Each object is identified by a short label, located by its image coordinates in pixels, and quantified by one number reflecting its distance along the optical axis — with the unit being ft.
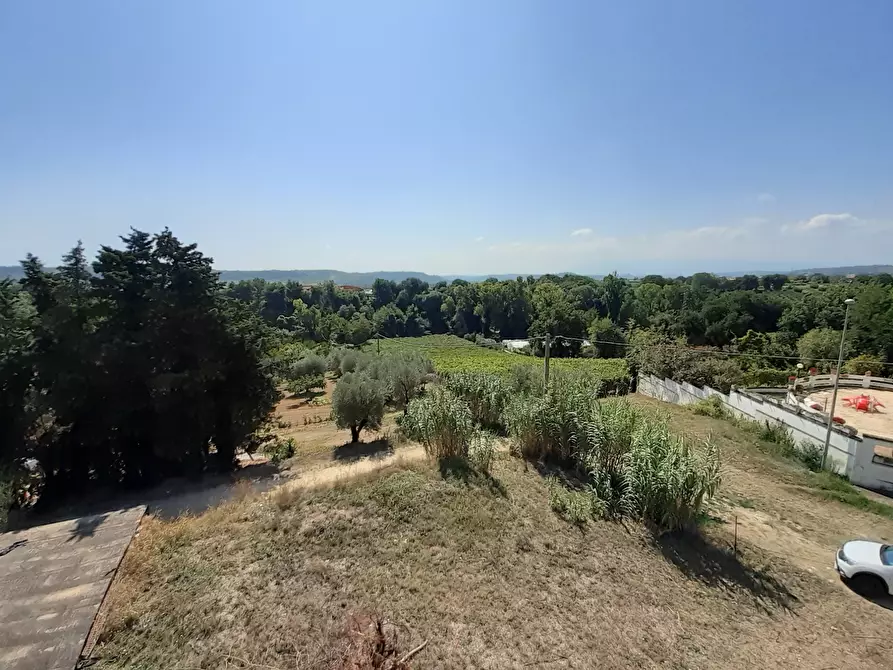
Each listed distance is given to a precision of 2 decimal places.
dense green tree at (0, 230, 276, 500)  33.81
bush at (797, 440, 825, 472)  39.29
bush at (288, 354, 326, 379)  116.67
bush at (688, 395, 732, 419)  53.06
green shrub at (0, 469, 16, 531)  28.15
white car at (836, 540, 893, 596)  20.43
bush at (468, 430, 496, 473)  27.43
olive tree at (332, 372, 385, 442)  49.90
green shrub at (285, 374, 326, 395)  107.76
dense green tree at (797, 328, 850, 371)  93.35
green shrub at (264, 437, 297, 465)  48.46
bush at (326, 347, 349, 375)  122.11
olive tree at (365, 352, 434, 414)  64.08
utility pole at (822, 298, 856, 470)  37.91
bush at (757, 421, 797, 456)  42.29
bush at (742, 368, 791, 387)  65.36
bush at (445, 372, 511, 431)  37.52
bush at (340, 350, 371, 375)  105.85
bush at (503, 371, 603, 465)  28.89
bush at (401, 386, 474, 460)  28.19
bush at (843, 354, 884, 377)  70.54
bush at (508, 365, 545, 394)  51.34
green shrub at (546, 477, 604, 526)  22.79
